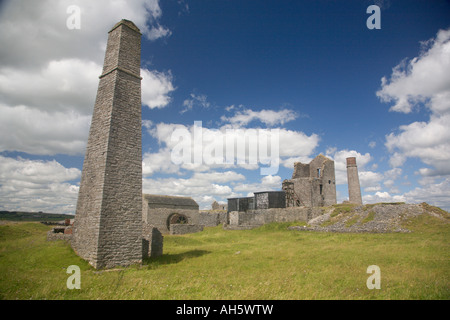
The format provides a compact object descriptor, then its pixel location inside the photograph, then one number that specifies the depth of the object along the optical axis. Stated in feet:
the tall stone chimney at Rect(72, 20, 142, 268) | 37.37
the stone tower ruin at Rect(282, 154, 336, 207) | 110.83
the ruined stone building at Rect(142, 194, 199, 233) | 112.16
